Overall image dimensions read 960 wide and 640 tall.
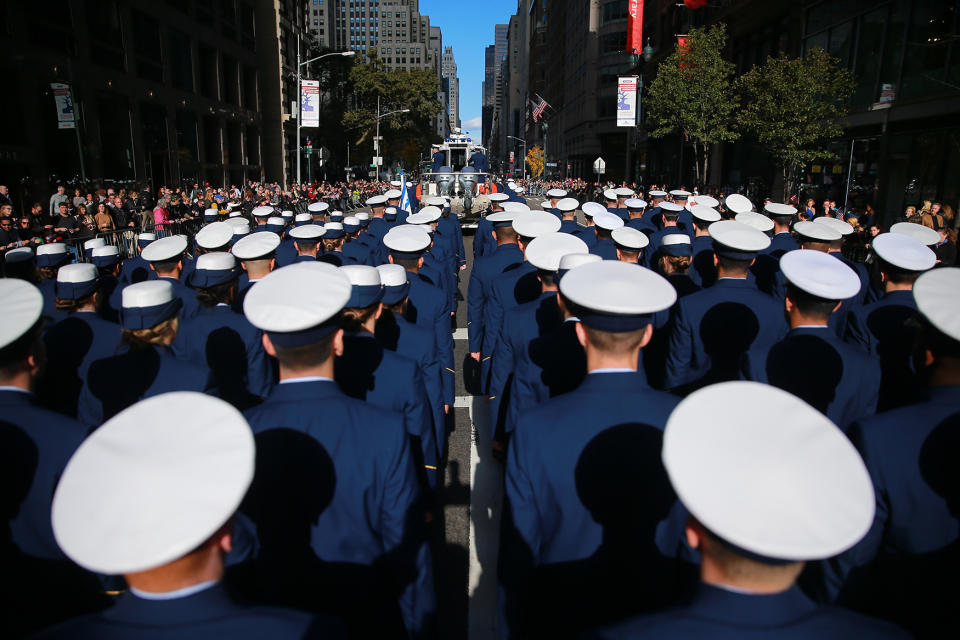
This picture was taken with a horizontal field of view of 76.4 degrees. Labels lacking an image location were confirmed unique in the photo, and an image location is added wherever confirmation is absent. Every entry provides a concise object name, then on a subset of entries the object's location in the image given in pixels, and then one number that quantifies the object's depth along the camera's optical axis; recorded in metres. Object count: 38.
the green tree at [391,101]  58.78
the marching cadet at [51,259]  6.21
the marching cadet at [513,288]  5.35
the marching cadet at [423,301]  4.90
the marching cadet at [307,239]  6.56
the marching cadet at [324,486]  2.21
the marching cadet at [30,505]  2.38
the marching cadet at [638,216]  9.38
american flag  53.56
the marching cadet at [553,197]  10.84
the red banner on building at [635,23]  47.38
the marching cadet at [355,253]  7.11
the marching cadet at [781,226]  6.62
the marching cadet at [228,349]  4.07
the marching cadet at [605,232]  6.42
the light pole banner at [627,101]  31.98
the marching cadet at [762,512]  1.23
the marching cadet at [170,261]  5.30
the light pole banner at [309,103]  29.33
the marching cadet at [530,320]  4.01
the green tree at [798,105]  18.66
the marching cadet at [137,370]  3.26
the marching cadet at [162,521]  1.26
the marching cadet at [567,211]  8.72
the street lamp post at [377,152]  54.50
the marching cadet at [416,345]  4.09
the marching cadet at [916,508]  2.27
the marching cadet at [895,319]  4.03
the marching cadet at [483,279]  5.91
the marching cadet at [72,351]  3.89
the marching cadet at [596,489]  2.18
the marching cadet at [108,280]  6.11
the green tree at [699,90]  26.22
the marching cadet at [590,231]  7.68
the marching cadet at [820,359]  3.13
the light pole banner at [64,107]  17.02
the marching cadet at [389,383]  3.32
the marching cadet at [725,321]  4.18
